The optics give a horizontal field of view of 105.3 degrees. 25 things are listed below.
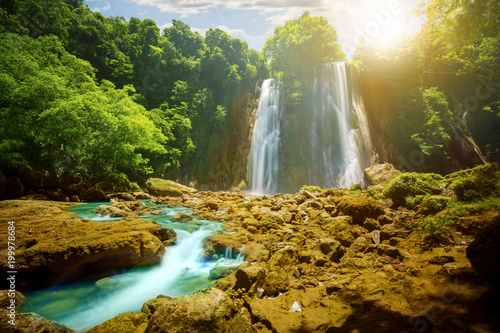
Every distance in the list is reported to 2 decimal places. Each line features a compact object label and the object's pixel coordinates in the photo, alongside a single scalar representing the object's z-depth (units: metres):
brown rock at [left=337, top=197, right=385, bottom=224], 5.55
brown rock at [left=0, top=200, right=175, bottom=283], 3.56
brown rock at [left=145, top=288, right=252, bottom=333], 1.78
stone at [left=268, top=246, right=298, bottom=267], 3.77
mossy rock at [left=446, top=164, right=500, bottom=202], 4.62
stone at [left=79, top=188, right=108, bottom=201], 10.07
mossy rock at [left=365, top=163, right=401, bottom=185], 12.08
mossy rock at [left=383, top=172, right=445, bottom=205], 6.56
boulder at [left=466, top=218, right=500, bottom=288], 2.06
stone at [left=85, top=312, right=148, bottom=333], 2.35
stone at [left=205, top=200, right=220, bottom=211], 9.53
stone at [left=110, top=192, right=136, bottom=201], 10.84
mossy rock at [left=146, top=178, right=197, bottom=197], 13.99
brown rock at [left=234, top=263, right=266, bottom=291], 3.16
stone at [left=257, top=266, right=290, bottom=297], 3.11
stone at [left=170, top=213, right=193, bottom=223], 7.58
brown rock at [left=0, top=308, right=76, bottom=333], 2.02
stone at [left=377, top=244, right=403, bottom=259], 3.45
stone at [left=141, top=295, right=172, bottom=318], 2.73
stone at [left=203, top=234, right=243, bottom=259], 4.94
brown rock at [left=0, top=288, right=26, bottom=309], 2.46
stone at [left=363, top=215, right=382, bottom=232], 5.07
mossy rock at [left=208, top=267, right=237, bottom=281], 4.02
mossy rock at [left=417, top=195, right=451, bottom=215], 4.62
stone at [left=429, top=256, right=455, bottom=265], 2.93
